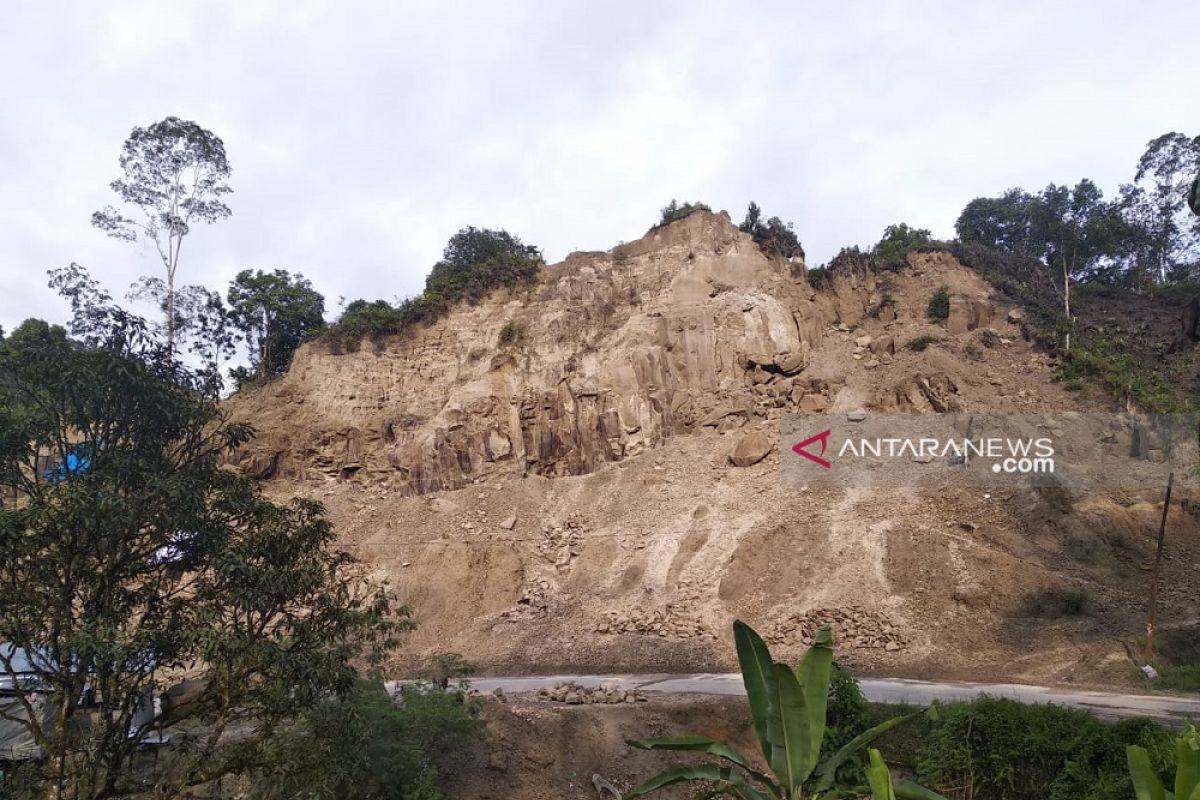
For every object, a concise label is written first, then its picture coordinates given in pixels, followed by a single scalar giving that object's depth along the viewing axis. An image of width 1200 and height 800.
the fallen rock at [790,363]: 35.38
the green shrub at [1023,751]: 10.00
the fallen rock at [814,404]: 32.59
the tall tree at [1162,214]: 41.50
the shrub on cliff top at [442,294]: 39.91
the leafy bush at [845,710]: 11.75
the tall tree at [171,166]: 30.73
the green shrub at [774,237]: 40.28
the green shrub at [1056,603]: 20.66
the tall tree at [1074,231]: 40.03
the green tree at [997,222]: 48.59
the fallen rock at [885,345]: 35.22
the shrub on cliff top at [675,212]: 40.84
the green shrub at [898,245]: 39.66
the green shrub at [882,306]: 38.09
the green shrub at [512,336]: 38.09
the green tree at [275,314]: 42.59
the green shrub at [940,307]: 36.78
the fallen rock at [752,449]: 31.14
